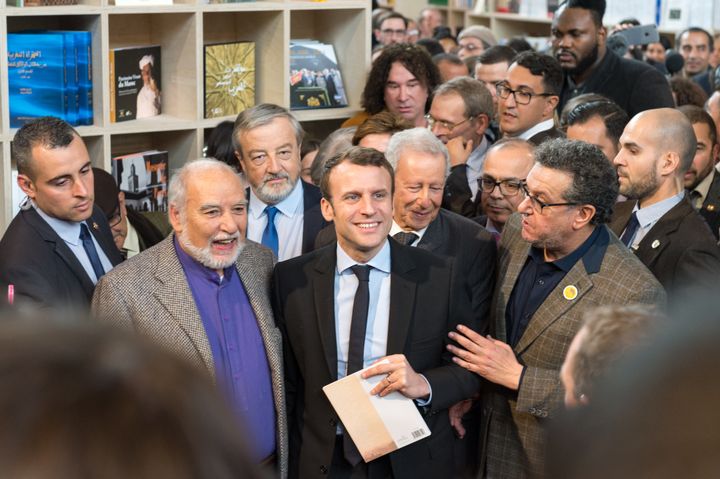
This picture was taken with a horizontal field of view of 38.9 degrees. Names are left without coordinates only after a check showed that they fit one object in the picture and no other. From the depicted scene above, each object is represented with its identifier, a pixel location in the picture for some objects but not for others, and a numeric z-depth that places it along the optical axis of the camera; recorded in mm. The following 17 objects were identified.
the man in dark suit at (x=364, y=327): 2865
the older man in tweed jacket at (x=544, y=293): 2875
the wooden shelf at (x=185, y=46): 4418
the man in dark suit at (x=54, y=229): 3002
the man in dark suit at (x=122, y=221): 4031
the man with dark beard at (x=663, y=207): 3230
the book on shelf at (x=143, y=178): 4695
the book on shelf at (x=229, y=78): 4891
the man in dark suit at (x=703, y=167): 4453
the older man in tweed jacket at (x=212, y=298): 2828
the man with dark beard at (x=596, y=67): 5504
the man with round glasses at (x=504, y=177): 3766
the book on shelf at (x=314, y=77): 5254
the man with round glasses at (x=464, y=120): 4652
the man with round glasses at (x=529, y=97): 4898
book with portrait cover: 4586
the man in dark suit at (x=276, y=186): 3848
